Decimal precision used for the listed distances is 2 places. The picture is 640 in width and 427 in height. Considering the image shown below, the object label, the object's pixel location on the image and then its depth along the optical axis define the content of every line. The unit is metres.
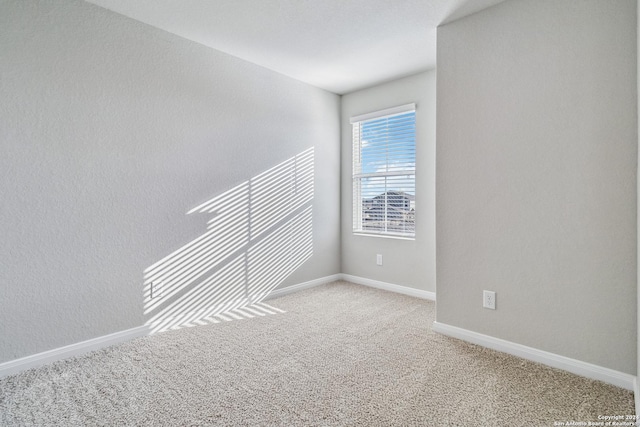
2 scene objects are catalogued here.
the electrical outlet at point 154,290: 2.67
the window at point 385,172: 3.69
